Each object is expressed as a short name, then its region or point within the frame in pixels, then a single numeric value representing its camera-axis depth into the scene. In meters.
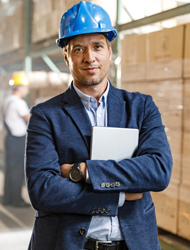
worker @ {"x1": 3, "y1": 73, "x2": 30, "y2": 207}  3.93
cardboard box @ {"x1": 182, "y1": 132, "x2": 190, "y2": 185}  2.83
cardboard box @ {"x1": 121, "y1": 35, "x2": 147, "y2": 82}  3.20
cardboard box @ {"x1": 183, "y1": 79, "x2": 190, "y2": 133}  2.78
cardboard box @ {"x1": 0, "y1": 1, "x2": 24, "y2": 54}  4.02
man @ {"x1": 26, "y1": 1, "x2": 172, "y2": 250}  1.42
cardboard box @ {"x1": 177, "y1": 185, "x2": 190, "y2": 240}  2.85
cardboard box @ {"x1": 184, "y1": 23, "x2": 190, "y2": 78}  2.70
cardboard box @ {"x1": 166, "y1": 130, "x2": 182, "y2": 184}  2.91
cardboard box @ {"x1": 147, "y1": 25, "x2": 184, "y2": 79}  2.80
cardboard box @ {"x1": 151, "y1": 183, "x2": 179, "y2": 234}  2.97
